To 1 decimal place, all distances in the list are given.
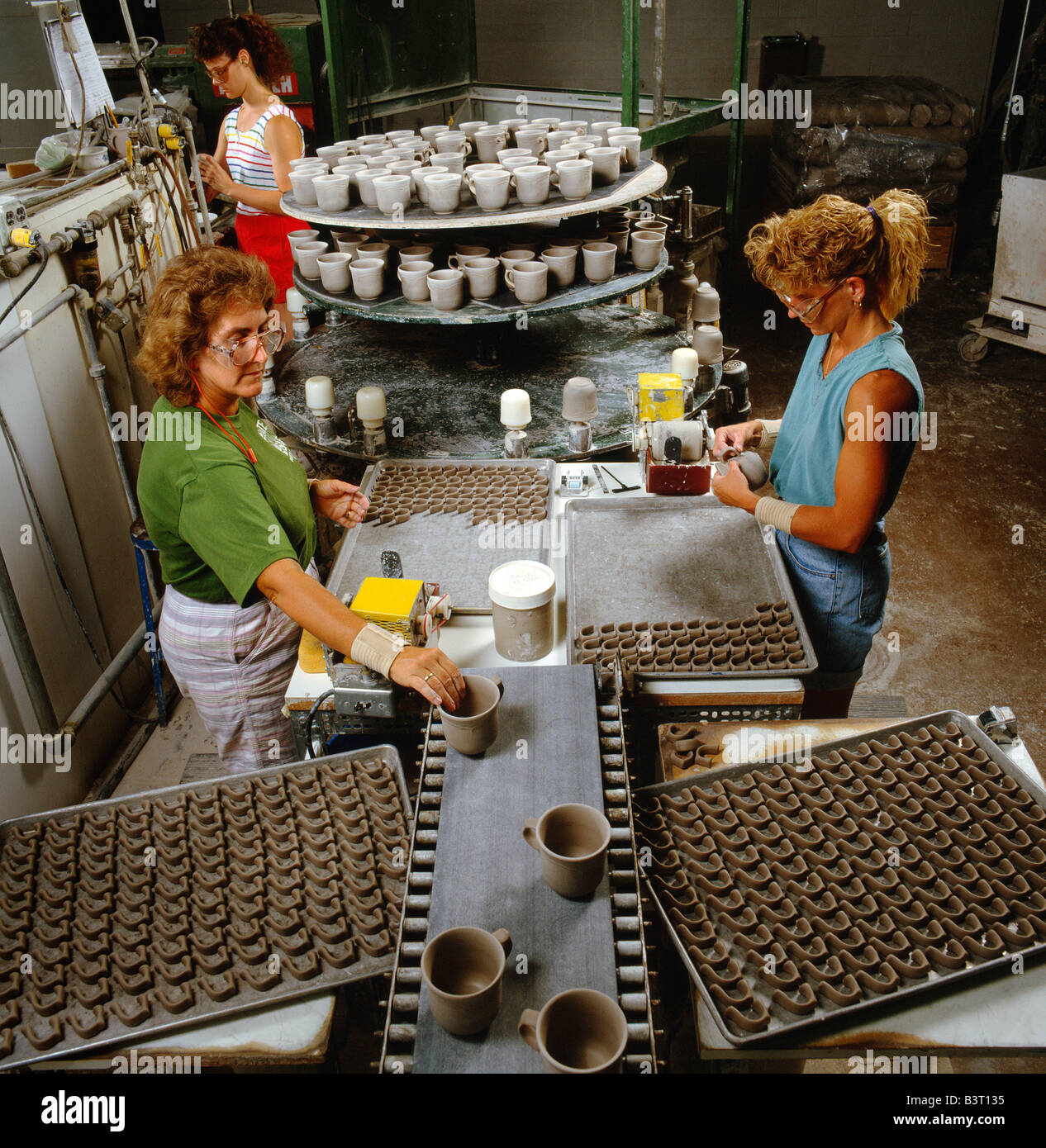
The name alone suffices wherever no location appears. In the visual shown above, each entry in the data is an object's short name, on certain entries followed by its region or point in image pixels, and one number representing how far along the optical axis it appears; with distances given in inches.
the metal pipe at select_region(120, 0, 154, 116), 134.6
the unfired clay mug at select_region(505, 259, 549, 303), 123.6
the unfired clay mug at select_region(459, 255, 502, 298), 126.0
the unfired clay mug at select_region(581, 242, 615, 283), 130.1
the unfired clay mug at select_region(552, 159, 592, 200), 123.0
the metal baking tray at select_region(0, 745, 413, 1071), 57.1
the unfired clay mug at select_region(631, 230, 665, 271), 133.6
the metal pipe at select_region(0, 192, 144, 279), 108.9
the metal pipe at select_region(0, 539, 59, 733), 110.6
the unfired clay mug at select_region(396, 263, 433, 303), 126.9
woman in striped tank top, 161.9
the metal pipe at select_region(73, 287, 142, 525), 130.4
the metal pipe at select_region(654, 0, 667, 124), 201.5
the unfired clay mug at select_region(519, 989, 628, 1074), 46.9
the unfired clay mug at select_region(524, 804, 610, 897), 55.0
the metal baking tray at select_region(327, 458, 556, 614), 96.8
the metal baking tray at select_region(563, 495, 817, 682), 92.2
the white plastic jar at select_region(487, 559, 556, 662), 84.0
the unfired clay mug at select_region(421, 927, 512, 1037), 47.9
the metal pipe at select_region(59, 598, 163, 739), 125.8
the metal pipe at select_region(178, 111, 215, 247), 167.0
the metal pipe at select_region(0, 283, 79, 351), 109.8
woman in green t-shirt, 77.0
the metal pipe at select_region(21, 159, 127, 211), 125.0
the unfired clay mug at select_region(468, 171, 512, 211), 119.3
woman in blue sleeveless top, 80.0
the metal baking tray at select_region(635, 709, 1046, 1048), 55.6
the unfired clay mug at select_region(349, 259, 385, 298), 128.3
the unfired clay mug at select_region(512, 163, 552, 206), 121.0
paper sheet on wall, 129.2
